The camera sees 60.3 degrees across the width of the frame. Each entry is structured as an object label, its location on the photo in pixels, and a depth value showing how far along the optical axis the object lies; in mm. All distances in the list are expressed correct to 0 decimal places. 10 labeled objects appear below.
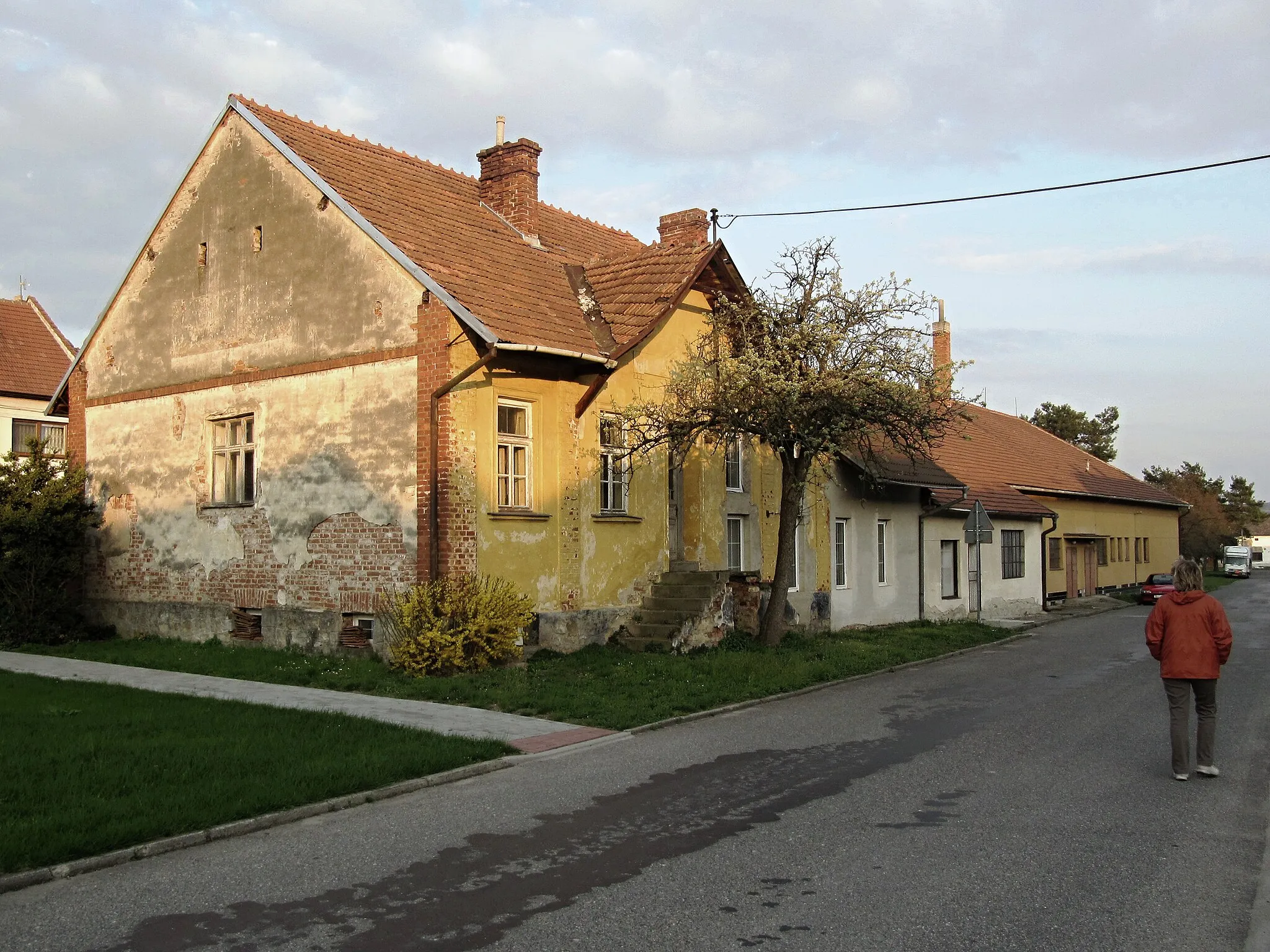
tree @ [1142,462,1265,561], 63844
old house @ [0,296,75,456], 27125
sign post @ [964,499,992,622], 22031
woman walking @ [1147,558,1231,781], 8586
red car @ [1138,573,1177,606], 36097
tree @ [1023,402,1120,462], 72625
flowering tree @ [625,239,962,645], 15672
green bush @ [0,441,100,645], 17859
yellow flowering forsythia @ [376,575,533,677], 13695
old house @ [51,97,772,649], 15062
